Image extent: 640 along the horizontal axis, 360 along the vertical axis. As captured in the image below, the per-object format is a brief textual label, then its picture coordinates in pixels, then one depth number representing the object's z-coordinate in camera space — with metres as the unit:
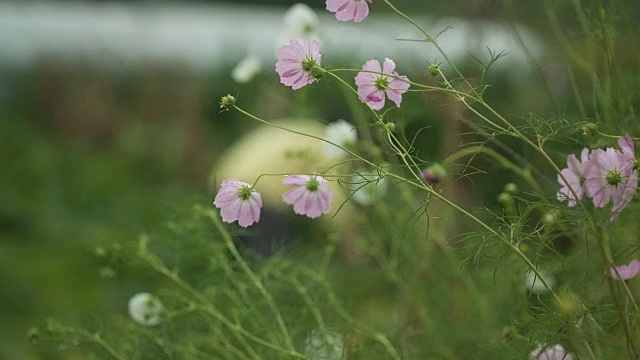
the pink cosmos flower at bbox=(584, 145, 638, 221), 2.32
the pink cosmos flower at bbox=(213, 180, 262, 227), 2.34
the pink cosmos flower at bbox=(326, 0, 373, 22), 2.31
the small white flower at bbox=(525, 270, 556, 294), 3.28
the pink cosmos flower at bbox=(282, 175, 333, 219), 2.39
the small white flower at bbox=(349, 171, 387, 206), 3.43
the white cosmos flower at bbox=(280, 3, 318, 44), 3.44
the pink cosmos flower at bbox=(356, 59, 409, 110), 2.38
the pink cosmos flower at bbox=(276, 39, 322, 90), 2.30
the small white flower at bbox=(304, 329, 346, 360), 2.98
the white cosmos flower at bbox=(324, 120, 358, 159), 3.33
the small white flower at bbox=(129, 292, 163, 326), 3.15
